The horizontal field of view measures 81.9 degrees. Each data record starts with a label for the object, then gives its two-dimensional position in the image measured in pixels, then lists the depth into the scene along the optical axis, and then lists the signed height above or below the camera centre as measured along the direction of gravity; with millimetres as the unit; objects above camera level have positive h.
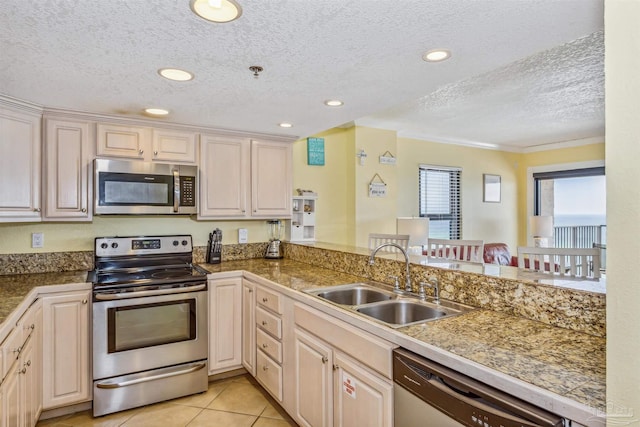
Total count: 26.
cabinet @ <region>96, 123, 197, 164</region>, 2818 +578
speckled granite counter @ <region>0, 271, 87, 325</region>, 1885 -447
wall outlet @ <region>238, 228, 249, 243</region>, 3658 -201
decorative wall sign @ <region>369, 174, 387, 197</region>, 4531 +334
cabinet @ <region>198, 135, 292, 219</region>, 3234 +343
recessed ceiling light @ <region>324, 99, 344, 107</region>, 2463 +767
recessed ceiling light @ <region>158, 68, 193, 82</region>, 1926 +757
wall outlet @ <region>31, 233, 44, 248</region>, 2812 -191
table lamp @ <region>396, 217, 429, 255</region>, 4523 -189
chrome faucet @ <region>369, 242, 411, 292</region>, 2134 -370
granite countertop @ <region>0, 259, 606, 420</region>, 1034 -468
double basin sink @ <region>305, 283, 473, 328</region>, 1859 -492
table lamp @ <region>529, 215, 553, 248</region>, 5652 -205
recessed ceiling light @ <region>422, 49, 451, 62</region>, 1713 +762
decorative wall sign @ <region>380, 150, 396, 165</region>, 4640 +712
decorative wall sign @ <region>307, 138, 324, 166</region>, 4188 +729
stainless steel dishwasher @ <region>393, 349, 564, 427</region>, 1018 -580
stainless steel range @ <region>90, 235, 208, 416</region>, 2484 -841
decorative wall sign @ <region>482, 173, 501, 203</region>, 6133 +456
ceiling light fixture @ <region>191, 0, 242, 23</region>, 1310 +753
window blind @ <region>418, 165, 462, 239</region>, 5492 +234
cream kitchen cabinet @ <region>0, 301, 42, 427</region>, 1611 -788
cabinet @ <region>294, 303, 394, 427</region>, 1524 -759
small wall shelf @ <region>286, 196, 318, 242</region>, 3820 -65
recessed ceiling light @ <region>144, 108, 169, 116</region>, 2637 +756
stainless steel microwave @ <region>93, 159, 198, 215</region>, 2754 +215
